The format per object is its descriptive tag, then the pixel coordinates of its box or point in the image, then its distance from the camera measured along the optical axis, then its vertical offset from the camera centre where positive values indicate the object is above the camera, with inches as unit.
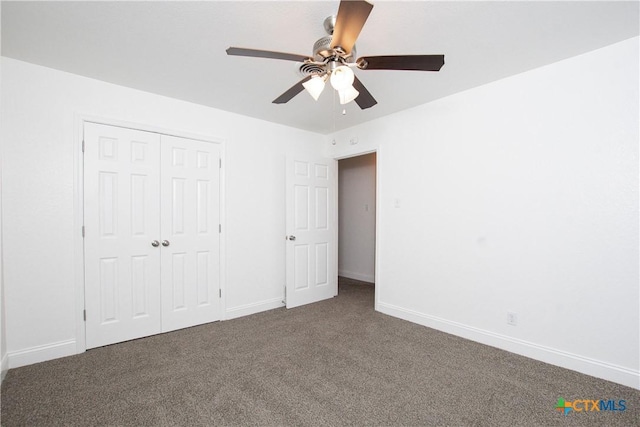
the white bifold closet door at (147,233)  108.2 -8.0
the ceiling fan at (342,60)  57.5 +34.6
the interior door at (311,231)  155.3 -9.8
